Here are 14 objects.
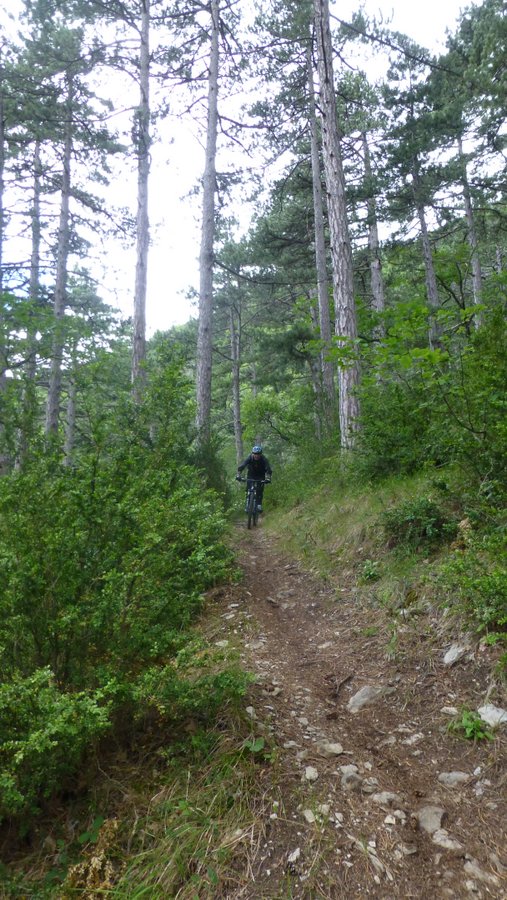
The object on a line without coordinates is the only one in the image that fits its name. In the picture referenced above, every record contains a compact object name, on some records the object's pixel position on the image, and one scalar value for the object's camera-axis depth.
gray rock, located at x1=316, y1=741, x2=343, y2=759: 2.48
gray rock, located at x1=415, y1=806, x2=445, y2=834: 2.02
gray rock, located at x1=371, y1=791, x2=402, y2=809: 2.15
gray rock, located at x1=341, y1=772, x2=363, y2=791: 2.24
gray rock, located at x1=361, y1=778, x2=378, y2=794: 2.23
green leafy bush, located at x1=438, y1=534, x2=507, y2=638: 2.81
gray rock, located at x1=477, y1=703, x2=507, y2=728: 2.46
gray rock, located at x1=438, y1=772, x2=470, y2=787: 2.25
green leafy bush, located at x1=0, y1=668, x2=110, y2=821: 1.90
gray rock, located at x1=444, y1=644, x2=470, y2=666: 2.97
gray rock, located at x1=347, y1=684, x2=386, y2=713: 2.95
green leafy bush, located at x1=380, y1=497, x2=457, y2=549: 4.10
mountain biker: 9.82
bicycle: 9.80
